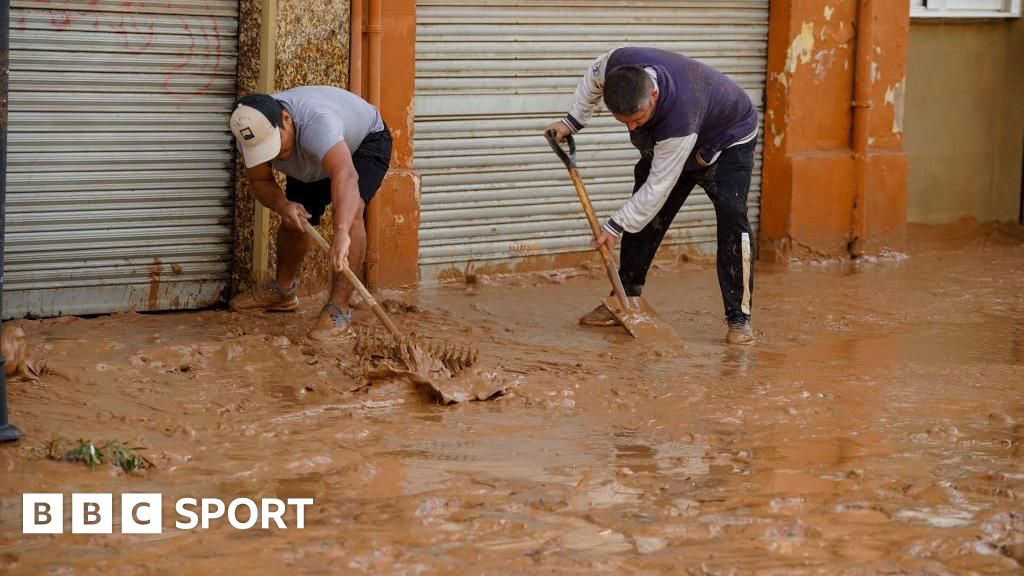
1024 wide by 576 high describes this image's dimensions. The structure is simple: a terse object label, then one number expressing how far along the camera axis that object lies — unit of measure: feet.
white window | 36.29
